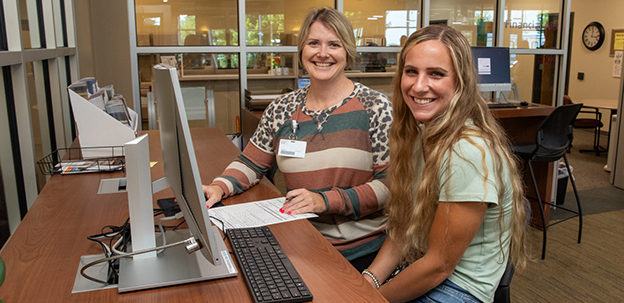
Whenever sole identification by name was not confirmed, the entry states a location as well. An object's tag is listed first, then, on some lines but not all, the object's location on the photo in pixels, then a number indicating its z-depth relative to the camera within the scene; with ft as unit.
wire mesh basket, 5.72
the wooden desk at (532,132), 10.31
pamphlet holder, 5.99
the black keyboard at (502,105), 10.80
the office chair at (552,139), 9.18
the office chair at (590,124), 18.98
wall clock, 23.57
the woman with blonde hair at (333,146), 4.96
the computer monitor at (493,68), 11.12
